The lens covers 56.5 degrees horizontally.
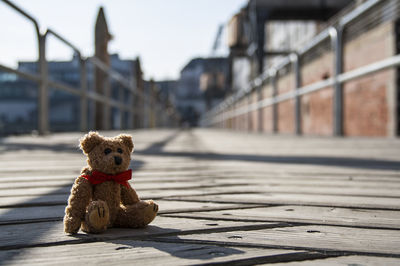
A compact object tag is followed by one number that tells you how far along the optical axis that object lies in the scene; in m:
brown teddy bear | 0.92
